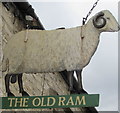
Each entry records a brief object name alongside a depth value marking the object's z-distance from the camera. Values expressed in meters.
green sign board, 4.20
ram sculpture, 4.54
